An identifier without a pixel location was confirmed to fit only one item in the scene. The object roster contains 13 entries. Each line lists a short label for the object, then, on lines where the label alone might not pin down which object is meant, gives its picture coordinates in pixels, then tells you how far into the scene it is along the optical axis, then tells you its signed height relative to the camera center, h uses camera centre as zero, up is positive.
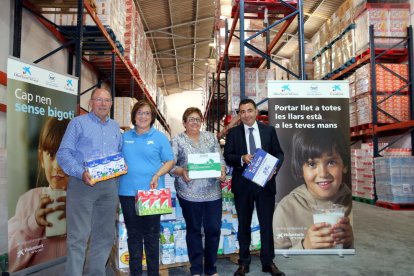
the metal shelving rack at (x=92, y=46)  5.19 +2.12
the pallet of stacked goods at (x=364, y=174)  9.49 -0.52
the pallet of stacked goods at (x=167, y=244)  3.67 -0.92
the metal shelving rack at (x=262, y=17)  5.54 +2.40
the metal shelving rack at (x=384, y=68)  9.15 +2.11
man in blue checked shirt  2.87 -0.28
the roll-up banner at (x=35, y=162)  3.41 -0.06
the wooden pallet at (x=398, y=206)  8.40 -1.21
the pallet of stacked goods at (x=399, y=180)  8.35 -0.59
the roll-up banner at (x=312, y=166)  4.20 -0.13
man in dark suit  3.54 -0.31
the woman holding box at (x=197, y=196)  3.30 -0.38
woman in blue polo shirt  3.00 -0.18
